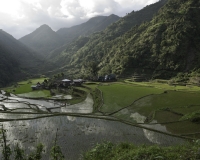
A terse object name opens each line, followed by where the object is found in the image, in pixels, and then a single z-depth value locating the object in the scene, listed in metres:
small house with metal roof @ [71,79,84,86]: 67.75
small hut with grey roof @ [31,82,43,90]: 67.74
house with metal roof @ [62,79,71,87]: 71.31
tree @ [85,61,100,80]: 92.62
